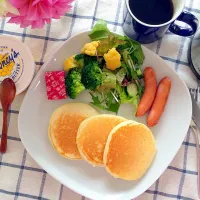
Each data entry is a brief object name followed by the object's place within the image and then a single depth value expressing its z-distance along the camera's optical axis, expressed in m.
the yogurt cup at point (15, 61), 1.13
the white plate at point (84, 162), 1.14
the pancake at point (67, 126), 1.15
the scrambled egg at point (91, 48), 1.10
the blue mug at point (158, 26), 1.04
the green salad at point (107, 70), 1.11
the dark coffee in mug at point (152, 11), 1.06
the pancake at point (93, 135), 1.12
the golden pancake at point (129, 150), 1.11
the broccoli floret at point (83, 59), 1.13
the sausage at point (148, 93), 1.15
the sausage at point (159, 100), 1.15
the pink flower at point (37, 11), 0.94
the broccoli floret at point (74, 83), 1.11
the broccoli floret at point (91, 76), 1.10
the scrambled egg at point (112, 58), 1.10
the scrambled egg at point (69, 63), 1.13
